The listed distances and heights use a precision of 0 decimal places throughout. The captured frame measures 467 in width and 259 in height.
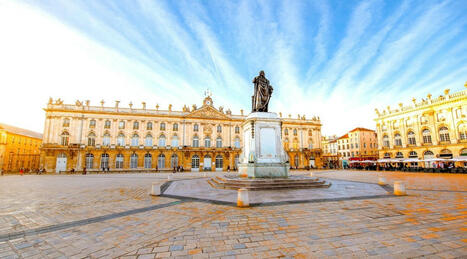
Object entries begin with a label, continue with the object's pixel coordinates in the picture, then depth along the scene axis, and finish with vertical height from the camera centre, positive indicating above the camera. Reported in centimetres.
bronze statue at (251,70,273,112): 1209 +378
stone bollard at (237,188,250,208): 622 -135
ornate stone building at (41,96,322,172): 3538 +340
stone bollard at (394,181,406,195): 822 -139
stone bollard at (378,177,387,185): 1186 -155
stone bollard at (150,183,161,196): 881 -145
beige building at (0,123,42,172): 4041 +226
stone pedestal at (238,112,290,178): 1095 +36
